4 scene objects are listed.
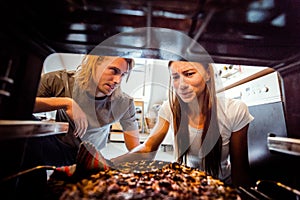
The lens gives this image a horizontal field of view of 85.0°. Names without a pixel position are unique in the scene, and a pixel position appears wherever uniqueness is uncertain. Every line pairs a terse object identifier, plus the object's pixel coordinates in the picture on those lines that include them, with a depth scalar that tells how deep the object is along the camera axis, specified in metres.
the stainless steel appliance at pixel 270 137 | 0.51
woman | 0.76
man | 0.79
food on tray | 0.38
